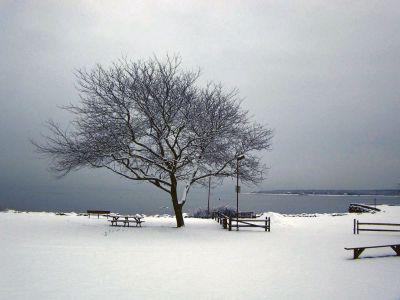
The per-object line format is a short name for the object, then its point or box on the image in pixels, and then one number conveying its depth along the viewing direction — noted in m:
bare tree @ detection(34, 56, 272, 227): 21.03
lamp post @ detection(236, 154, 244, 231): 22.68
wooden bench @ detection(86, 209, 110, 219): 30.56
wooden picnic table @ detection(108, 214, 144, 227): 22.78
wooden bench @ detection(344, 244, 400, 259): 13.20
